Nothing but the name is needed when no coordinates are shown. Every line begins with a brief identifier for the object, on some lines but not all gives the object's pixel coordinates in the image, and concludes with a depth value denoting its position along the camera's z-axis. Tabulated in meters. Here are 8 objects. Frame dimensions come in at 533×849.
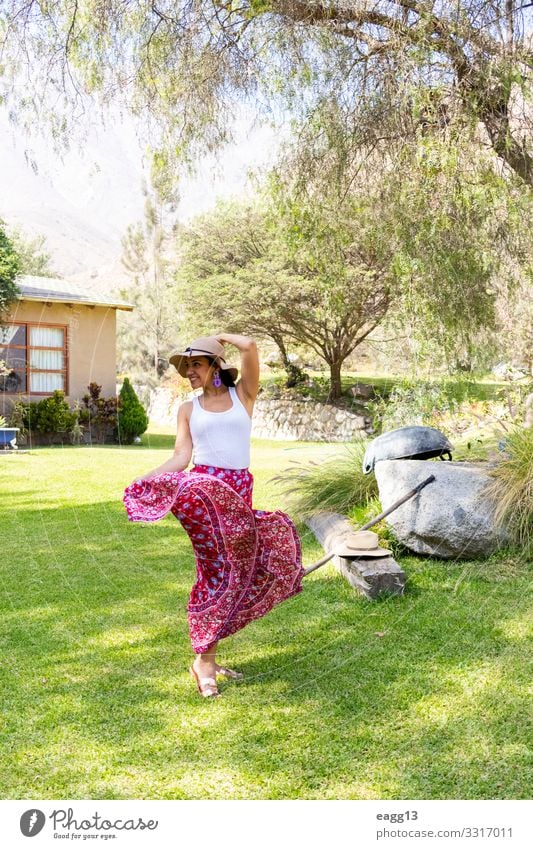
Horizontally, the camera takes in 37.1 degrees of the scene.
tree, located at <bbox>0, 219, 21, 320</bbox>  7.91
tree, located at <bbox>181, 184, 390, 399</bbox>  6.82
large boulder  5.25
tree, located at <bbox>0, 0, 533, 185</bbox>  5.48
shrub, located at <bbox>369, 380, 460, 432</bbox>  7.60
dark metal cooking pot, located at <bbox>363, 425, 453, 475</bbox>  6.38
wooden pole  5.27
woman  3.09
